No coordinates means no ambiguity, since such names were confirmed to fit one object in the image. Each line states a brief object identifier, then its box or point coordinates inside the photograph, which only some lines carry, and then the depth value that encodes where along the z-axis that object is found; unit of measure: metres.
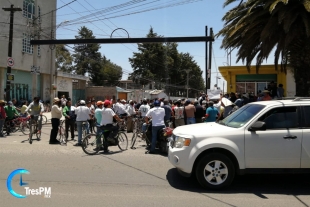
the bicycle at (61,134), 12.41
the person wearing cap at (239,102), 13.92
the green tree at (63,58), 61.89
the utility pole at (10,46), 20.42
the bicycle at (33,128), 12.45
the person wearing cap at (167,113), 12.32
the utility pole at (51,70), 31.98
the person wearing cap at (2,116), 13.93
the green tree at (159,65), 59.31
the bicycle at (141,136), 10.71
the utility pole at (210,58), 22.92
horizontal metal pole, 18.20
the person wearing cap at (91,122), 14.69
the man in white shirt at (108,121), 9.95
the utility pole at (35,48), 23.86
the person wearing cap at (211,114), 11.48
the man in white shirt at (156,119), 9.93
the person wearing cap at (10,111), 15.09
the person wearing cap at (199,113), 13.31
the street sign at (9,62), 19.94
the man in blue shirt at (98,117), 9.97
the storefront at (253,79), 21.42
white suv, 6.14
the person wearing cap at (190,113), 12.43
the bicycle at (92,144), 9.89
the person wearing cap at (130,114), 15.87
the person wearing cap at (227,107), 12.63
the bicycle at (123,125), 15.25
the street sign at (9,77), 20.39
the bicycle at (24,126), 14.85
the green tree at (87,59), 72.44
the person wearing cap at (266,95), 12.29
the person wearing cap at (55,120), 12.02
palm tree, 11.36
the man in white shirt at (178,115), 14.13
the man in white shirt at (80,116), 11.66
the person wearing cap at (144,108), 14.55
